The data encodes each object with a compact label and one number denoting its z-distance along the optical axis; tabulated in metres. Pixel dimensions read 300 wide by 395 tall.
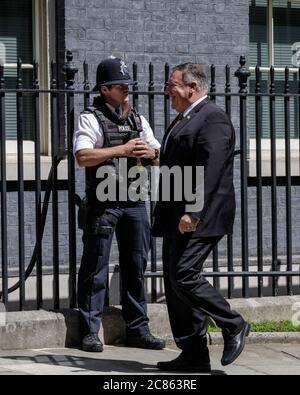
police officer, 15.03
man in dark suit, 13.48
